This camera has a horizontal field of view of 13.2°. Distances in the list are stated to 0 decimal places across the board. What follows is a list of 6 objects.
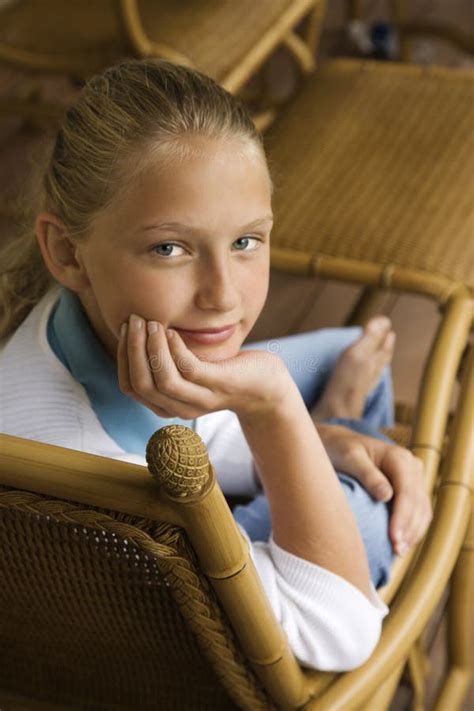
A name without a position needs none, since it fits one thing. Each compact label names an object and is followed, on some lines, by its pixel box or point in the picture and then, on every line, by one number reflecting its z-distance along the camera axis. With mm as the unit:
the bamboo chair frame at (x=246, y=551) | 1213
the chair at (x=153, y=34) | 2474
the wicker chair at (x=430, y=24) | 2855
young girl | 1340
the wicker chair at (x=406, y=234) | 1564
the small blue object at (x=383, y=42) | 3948
